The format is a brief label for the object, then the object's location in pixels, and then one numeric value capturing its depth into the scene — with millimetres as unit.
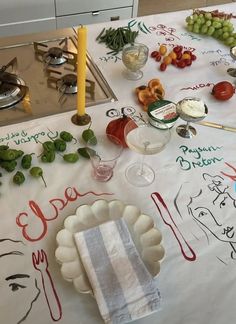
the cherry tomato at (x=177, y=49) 1038
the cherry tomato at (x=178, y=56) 1028
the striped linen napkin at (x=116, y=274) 549
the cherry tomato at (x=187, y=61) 1024
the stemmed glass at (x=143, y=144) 750
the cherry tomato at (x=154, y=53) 1042
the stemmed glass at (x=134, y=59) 958
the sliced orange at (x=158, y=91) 918
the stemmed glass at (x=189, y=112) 829
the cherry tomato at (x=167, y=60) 1016
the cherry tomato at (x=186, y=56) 1023
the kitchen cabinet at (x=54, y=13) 1612
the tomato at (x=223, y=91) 928
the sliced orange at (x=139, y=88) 928
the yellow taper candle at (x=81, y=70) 734
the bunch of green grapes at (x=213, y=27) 1104
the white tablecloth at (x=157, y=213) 583
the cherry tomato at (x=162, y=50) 1036
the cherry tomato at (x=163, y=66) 1004
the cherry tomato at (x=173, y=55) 1021
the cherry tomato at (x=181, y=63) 1017
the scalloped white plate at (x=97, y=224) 595
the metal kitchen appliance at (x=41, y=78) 880
